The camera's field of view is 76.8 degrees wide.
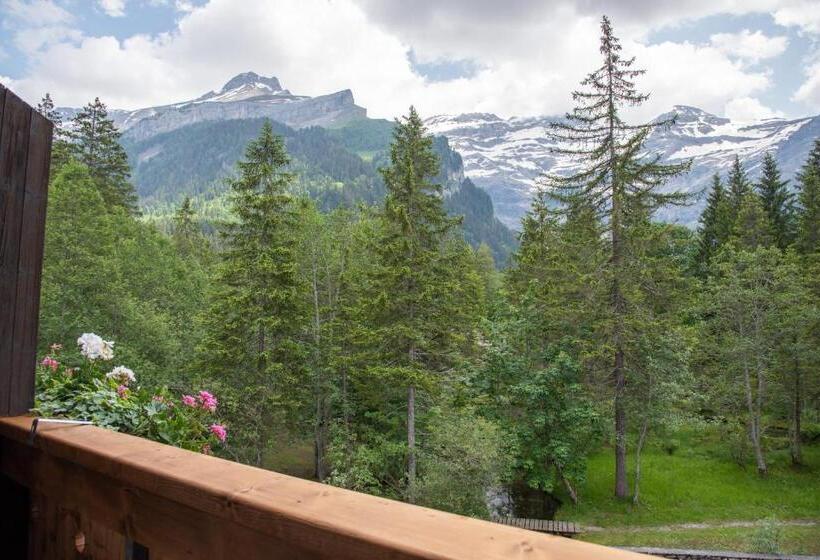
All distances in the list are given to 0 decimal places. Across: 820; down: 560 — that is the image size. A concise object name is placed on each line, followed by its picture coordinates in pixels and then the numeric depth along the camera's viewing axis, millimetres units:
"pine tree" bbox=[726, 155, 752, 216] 37309
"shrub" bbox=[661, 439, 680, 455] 22906
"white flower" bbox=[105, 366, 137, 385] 3613
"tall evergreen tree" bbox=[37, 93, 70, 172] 26891
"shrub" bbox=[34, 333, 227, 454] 2771
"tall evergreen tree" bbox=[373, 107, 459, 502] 16625
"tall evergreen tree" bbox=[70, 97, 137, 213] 29812
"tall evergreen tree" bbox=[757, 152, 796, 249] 33969
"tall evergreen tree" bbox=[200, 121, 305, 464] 17016
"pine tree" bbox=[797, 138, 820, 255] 29328
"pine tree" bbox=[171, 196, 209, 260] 42344
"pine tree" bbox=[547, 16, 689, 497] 17469
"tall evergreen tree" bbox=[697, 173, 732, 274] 35594
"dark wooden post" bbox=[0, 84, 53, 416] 1771
